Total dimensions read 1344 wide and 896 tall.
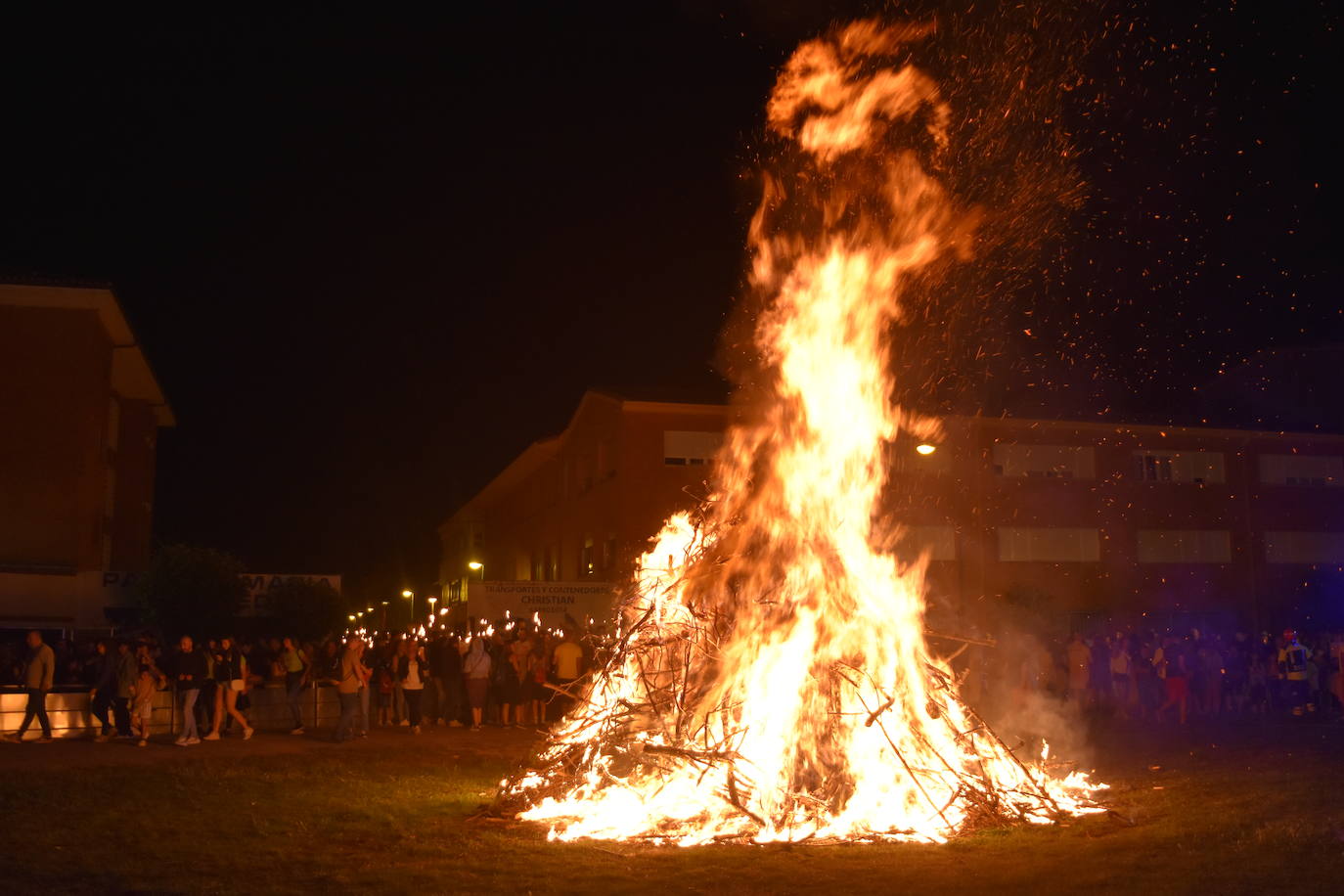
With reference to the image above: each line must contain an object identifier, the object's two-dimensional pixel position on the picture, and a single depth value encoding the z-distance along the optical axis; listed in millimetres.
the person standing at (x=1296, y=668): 21125
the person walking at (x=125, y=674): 17047
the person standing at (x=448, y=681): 20000
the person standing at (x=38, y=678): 16938
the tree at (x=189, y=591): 32625
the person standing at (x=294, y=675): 18891
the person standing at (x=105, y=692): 17250
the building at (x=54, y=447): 28828
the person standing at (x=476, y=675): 19297
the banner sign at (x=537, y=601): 25375
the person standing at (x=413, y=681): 18812
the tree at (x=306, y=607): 39688
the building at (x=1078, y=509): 34750
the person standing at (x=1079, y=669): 20297
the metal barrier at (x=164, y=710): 17516
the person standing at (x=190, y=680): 16562
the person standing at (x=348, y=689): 17234
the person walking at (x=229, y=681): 17422
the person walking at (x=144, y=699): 16609
